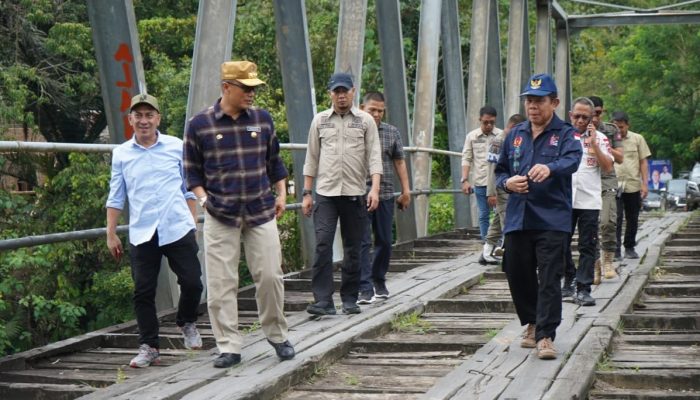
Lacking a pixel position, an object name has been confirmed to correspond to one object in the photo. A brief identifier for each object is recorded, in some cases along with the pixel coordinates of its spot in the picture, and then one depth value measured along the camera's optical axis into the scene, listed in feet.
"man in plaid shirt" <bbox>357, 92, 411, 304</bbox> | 26.25
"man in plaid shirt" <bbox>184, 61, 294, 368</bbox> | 18.57
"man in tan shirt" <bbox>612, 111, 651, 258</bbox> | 36.91
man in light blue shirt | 19.63
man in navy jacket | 19.24
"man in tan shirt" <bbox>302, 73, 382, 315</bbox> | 24.29
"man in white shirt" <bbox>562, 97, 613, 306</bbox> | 26.14
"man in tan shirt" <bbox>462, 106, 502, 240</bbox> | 38.65
